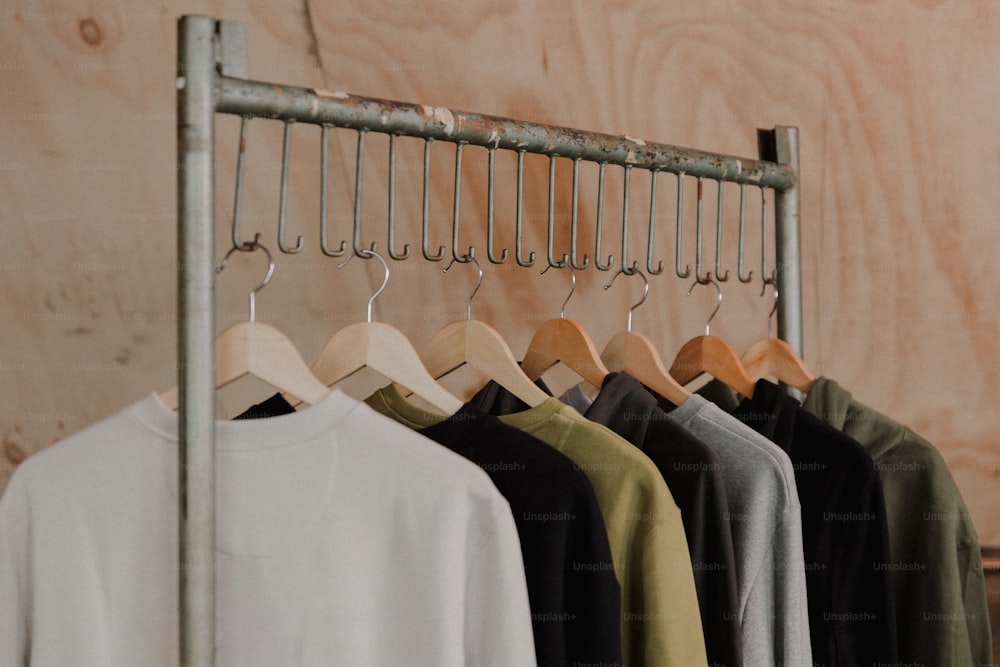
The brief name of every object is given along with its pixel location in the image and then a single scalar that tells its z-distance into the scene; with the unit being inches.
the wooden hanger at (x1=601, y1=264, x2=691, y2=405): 103.7
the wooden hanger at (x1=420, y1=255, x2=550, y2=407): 99.0
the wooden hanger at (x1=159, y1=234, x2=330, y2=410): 91.4
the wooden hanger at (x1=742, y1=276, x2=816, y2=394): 109.1
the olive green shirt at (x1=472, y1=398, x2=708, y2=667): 94.1
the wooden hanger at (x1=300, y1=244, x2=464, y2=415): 95.4
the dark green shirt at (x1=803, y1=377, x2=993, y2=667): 102.3
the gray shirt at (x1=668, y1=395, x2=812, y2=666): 98.0
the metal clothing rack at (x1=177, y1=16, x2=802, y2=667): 88.1
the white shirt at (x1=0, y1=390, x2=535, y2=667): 90.6
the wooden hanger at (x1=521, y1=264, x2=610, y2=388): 102.7
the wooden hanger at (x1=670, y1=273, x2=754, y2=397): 106.5
